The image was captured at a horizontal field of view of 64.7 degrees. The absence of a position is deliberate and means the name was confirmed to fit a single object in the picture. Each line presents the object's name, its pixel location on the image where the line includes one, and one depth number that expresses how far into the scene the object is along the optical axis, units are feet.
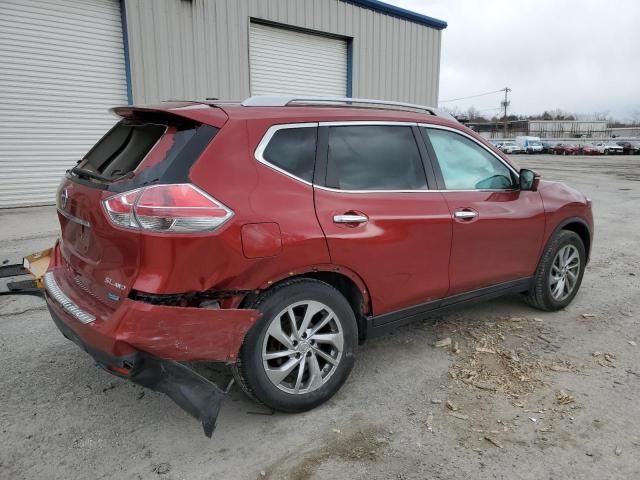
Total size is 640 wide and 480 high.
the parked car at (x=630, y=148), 165.52
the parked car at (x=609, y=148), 167.53
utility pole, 338.01
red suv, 8.00
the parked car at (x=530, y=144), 189.98
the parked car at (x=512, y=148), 192.44
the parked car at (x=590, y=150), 172.14
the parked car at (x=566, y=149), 176.24
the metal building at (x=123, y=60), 33.22
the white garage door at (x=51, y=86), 32.65
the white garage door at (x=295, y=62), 41.78
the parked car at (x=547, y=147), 189.74
